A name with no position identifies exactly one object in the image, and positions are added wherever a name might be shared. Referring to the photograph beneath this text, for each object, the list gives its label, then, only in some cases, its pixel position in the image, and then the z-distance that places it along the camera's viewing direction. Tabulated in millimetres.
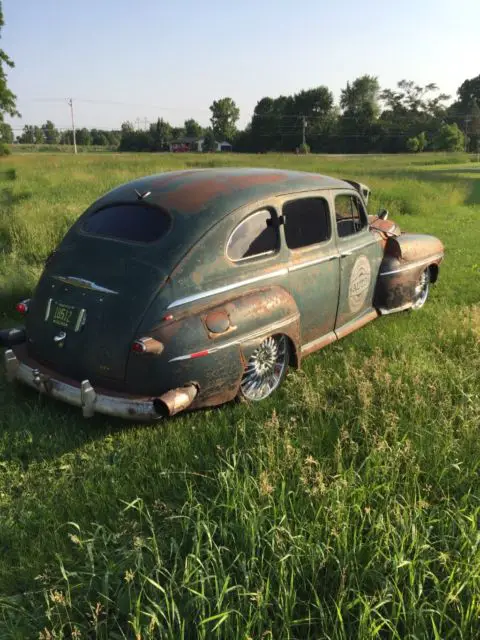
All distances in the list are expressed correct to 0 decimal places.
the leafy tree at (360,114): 83875
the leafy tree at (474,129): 85688
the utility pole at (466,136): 80369
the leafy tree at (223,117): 115625
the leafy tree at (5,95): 43625
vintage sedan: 3336
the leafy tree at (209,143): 103125
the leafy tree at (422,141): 72588
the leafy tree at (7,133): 83762
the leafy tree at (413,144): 70625
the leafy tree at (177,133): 121188
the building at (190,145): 105688
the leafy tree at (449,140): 70062
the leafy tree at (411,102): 98500
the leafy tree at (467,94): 100319
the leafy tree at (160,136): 109500
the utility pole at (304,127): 87144
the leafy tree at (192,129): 122625
